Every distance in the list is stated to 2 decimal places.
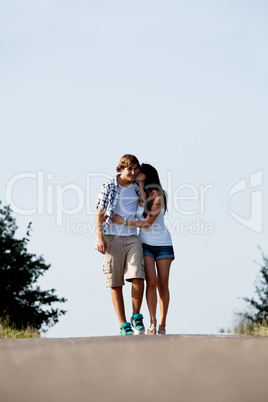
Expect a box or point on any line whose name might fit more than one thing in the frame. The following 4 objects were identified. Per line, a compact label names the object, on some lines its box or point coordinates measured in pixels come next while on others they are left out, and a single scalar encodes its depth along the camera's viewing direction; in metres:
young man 13.39
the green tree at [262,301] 33.56
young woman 13.48
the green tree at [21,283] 37.69
